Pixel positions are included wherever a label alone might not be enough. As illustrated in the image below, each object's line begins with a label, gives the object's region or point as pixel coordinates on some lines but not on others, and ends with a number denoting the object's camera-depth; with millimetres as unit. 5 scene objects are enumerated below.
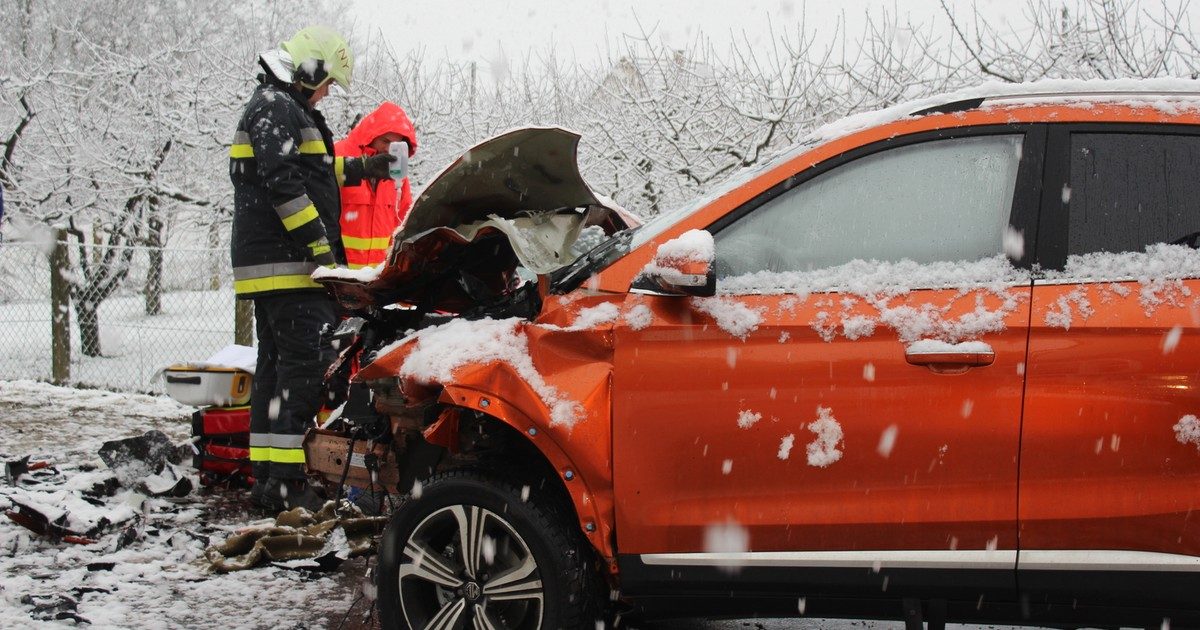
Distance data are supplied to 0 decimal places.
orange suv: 2562
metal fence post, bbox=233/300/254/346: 9742
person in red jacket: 5867
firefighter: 4980
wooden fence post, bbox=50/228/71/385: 9938
